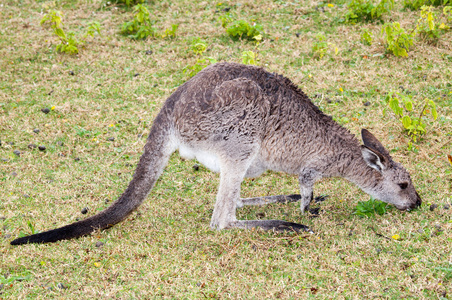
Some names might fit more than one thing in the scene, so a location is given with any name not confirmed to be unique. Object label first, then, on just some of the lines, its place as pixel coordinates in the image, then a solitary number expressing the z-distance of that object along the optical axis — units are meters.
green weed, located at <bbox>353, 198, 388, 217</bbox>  8.32
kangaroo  8.05
